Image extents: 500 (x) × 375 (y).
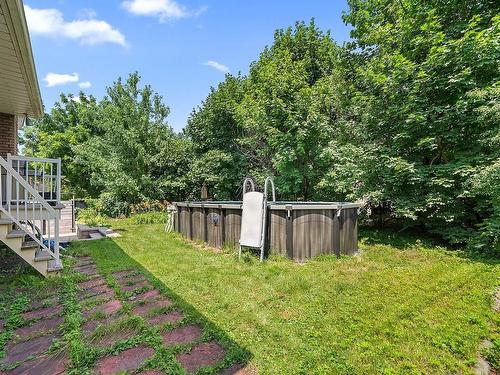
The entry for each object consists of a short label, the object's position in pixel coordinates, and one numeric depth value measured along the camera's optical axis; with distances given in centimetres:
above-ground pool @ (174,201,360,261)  551
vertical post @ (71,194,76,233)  955
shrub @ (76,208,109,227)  1083
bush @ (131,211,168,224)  1201
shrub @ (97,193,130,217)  1370
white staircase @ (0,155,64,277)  402
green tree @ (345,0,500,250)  592
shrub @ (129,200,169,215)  1367
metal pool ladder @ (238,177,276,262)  566
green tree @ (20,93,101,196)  2195
